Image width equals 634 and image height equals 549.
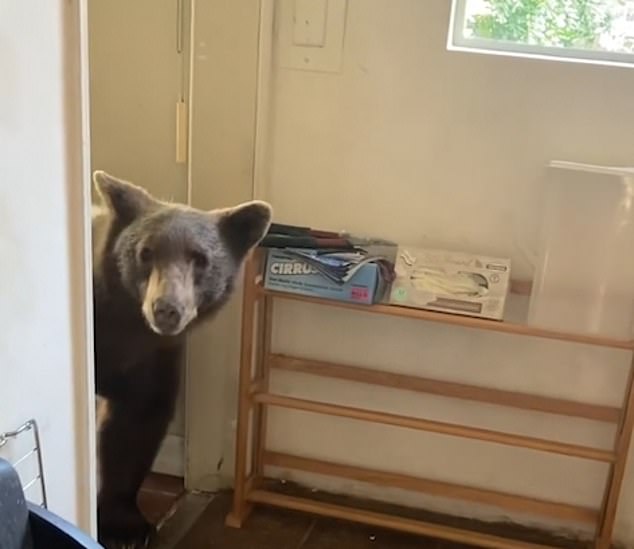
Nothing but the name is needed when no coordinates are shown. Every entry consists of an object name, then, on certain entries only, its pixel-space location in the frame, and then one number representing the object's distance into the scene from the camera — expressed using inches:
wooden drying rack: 78.2
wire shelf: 48.0
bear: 71.0
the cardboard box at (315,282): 76.2
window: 77.8
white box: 76.0
